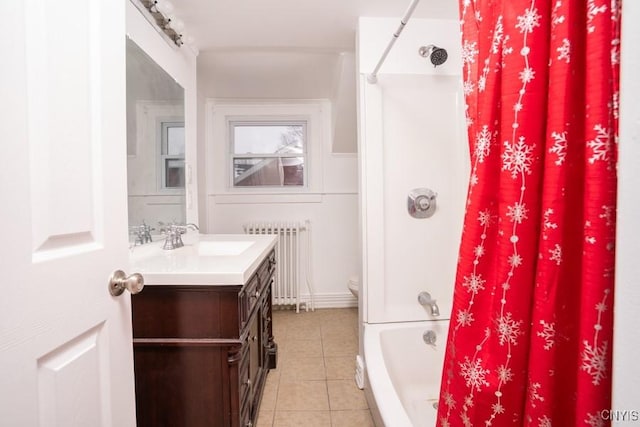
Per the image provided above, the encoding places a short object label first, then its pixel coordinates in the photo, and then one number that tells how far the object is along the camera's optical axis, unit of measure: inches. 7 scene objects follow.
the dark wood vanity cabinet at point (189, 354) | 36.9
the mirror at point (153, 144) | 48.6
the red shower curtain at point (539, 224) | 14.3
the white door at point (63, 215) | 16.7
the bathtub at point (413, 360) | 52.7
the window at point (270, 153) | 109.8
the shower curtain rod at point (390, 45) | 37.1
